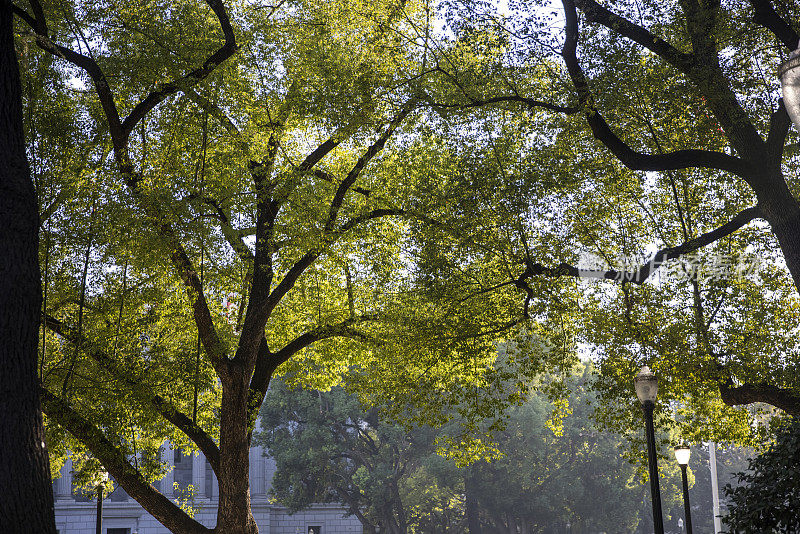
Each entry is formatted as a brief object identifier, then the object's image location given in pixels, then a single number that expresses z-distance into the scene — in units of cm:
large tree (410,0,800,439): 1019
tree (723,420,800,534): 766
